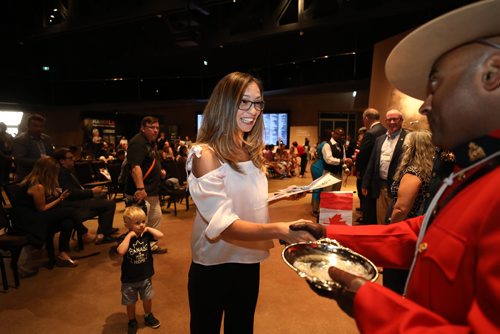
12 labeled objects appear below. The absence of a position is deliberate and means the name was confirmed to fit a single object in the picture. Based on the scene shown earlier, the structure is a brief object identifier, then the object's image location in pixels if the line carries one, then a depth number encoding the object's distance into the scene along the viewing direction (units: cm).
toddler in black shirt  242
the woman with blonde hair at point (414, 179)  231
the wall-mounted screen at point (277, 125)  1659
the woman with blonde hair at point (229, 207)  124
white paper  146
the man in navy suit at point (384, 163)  339
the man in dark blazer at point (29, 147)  418
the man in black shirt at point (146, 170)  361
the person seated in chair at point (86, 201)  397
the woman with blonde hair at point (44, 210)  333
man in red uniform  55
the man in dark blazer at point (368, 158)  433
